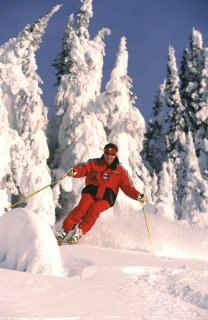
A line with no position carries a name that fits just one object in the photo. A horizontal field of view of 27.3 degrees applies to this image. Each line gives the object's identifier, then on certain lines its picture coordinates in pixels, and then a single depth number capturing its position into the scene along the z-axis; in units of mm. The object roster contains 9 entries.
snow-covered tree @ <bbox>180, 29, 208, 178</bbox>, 29266
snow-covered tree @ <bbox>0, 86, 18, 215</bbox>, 14445
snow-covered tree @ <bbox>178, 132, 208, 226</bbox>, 24984
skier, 8180
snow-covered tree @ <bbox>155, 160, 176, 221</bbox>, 28108
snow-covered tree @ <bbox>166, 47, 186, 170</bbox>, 32375
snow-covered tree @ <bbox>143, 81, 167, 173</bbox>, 38625
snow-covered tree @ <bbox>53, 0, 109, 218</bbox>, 16812
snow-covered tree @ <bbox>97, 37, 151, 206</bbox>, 16891
